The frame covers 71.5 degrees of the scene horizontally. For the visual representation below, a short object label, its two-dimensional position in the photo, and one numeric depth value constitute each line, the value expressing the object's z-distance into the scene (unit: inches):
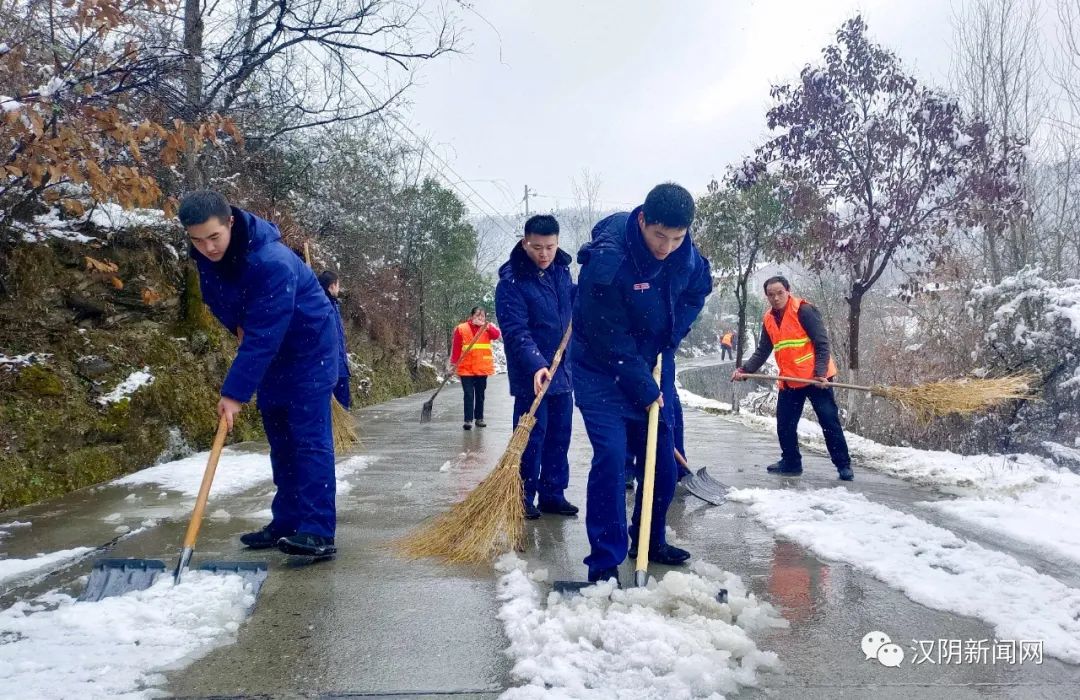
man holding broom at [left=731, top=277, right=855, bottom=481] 232.2
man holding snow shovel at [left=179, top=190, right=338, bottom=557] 132.5
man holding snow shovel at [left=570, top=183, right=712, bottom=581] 123.3
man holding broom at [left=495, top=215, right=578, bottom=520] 178.5
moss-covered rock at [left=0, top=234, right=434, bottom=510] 199.6
